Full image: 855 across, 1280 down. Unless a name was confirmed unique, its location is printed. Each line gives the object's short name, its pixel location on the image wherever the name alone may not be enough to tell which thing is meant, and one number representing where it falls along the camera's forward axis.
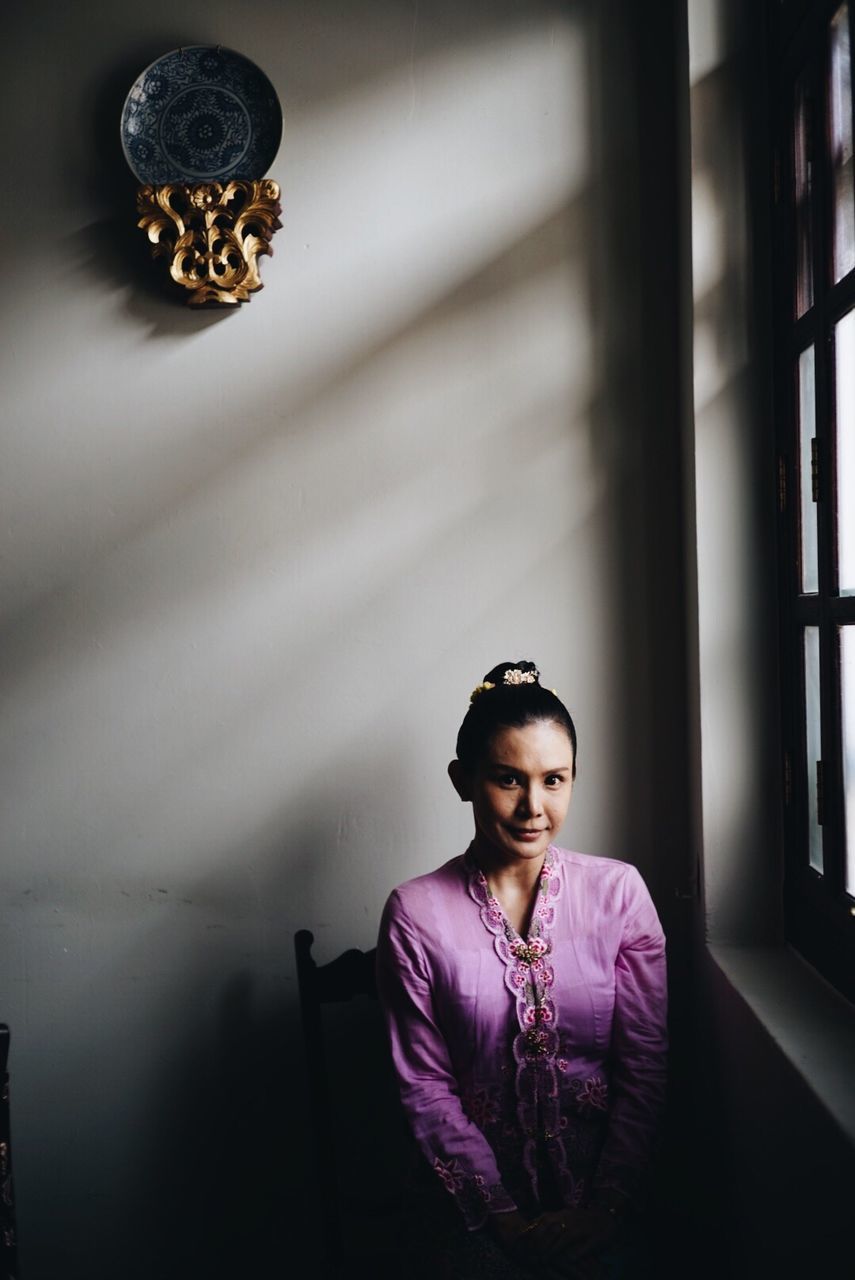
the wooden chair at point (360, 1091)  1.67
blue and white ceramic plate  1.85
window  1.38
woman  1.45
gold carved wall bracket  1.84
